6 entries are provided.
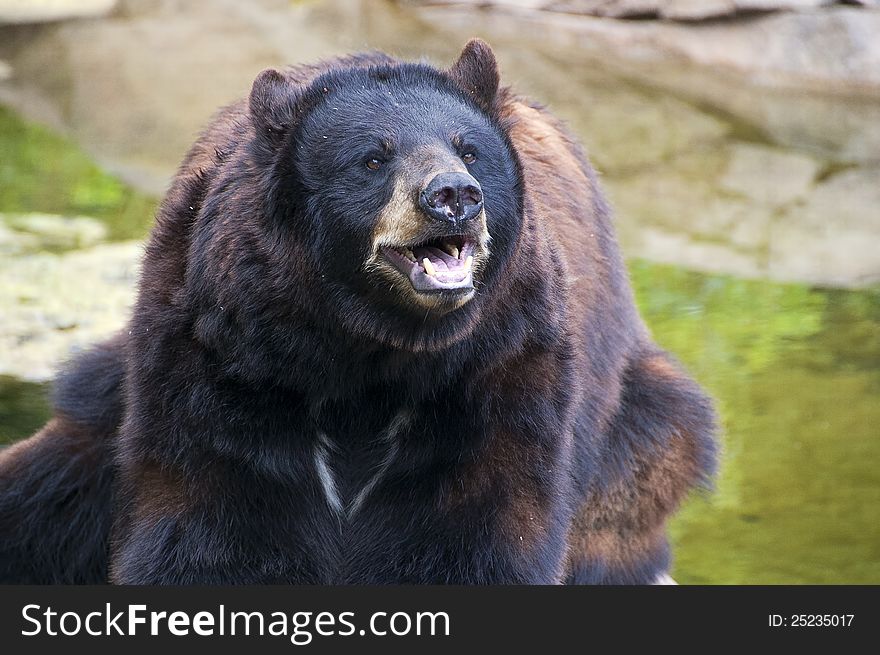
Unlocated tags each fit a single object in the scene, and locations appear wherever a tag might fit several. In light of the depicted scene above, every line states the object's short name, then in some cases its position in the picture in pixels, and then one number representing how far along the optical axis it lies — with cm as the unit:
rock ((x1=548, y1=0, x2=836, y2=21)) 2267
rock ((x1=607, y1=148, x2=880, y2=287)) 1750
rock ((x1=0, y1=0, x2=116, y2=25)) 2372
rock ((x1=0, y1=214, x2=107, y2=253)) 1647
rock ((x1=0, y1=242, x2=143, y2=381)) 1401
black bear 841
